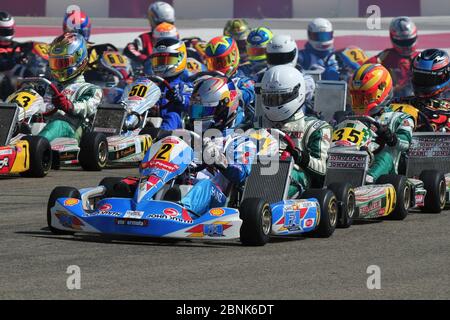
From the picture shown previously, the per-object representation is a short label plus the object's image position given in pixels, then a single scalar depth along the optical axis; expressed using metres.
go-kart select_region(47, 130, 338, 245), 16.42
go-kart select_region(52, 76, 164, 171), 25.56
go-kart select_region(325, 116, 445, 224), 18.87
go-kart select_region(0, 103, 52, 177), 23.47
